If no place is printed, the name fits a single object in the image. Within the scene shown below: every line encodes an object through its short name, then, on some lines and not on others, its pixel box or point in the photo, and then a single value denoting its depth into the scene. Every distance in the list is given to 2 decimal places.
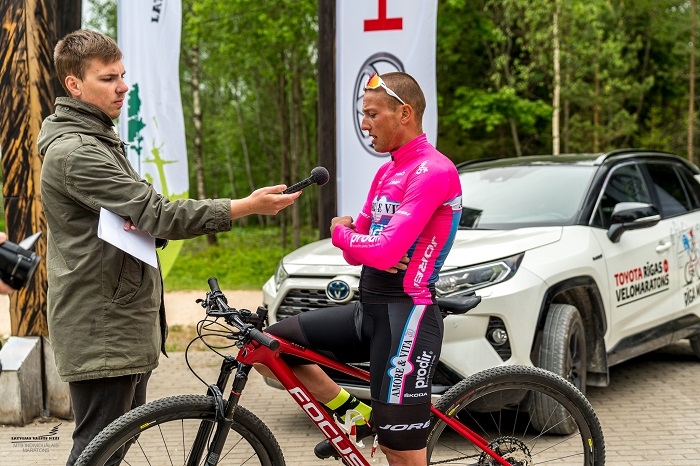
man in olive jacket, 2.95
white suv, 4.97
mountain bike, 3.05
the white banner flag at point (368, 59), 7.41
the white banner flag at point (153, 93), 7.25
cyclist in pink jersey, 3.15
